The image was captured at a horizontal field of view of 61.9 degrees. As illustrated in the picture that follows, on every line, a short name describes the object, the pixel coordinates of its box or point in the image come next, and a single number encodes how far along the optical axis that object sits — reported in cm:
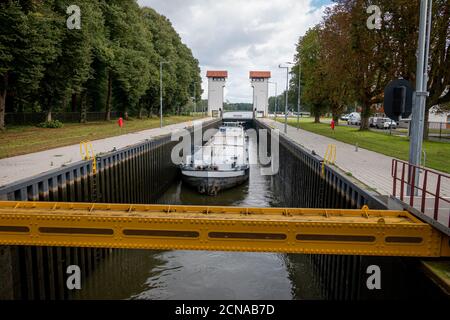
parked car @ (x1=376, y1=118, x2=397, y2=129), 6247
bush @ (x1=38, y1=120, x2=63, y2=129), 3838
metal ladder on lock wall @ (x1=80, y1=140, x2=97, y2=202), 1603
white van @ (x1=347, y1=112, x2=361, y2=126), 7469
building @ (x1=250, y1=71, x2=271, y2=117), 11425
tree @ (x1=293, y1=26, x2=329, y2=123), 6183
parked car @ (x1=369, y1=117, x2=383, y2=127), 6486
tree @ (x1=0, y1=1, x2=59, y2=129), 2803
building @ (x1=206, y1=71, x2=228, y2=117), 11488
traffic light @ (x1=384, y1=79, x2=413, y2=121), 884
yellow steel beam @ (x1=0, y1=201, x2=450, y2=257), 776
